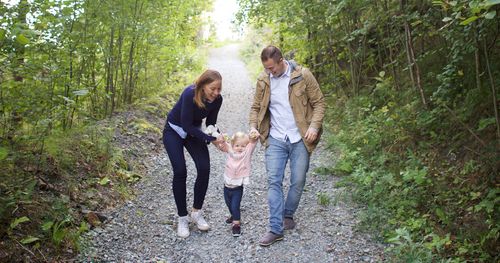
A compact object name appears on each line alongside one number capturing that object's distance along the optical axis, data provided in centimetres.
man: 480
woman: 479
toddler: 507
